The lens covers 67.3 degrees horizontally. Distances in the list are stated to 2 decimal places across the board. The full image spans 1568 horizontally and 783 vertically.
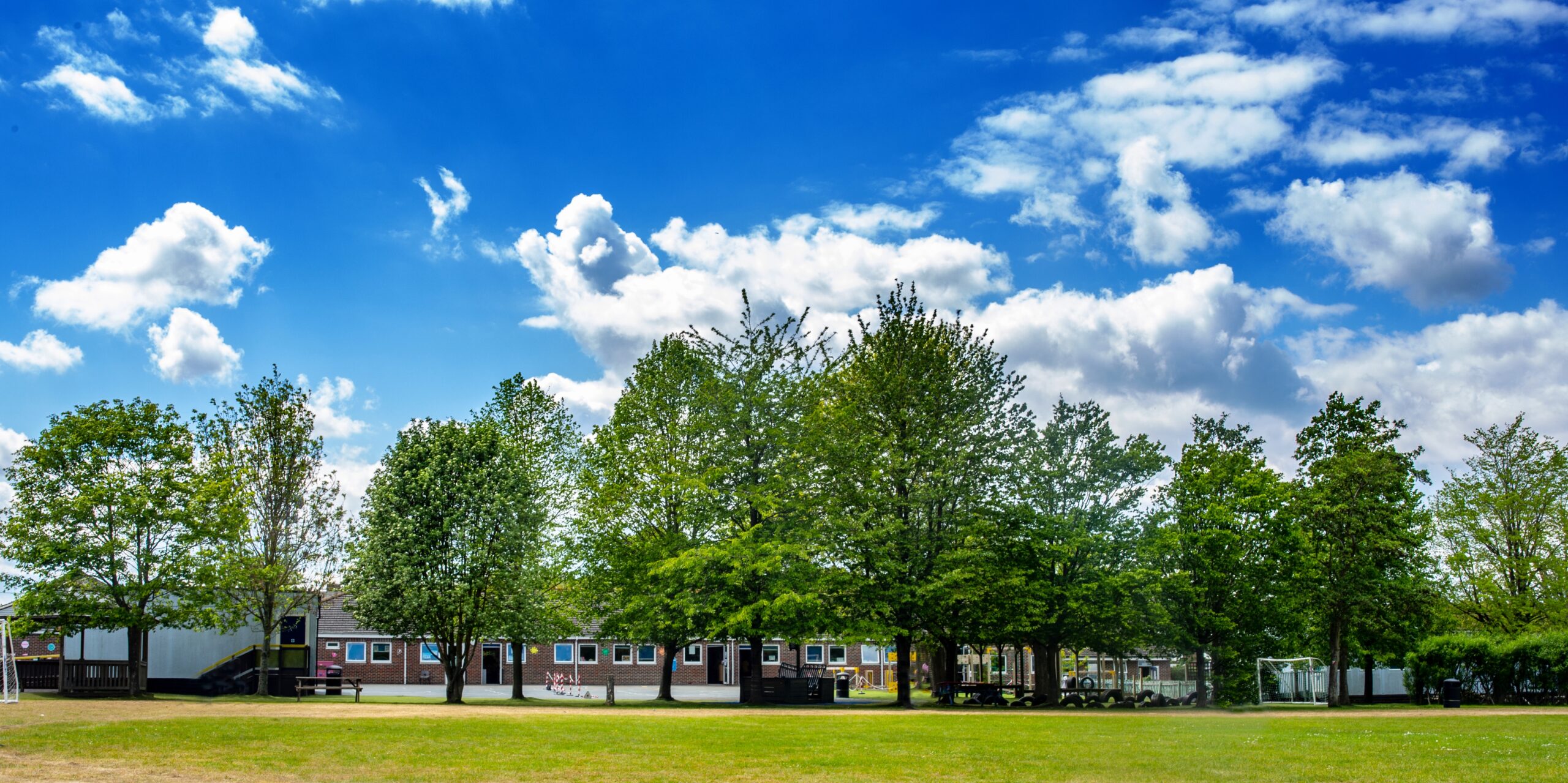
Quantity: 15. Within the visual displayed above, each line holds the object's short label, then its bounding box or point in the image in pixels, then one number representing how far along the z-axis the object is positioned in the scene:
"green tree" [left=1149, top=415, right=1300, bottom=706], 43.75
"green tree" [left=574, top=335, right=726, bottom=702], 40.59
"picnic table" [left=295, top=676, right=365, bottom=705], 41.75
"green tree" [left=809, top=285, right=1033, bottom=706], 41.00
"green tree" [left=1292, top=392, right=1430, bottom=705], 46.59
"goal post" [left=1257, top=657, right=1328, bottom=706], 46.50
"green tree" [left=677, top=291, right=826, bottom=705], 39.25
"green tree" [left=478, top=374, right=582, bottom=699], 42.91
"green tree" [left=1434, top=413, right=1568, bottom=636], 53.09
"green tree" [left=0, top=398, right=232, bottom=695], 41.25
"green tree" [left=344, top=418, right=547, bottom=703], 40.75
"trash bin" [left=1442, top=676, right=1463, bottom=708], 43.09
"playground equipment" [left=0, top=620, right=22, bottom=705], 34.97
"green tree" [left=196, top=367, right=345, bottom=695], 47.66
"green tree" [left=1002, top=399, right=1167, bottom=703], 40.50
